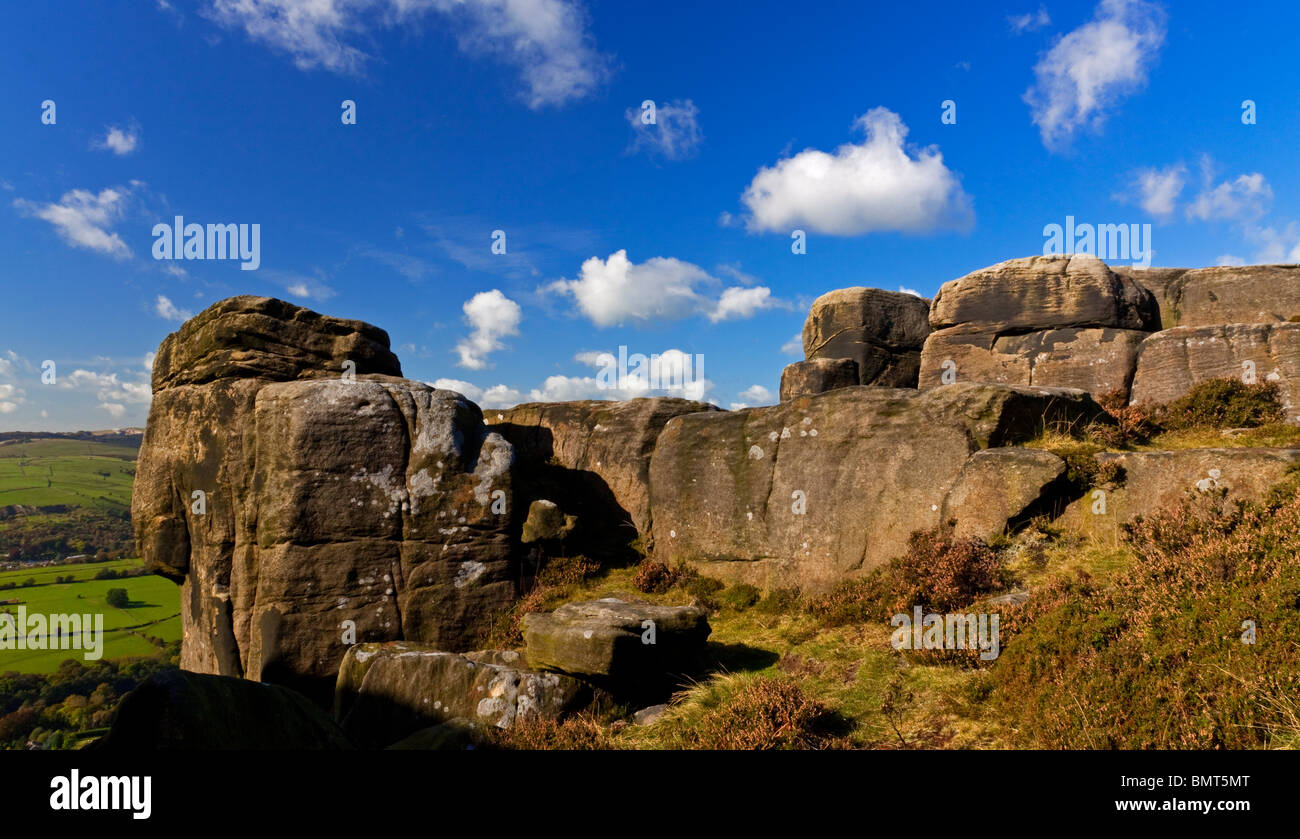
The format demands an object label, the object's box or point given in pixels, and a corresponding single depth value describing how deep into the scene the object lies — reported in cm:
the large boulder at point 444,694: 789
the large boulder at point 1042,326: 1362
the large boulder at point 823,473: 1005
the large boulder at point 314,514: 1088
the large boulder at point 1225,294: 1328
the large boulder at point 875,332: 1603
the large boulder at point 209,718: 437
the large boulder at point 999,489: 895
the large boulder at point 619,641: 793
